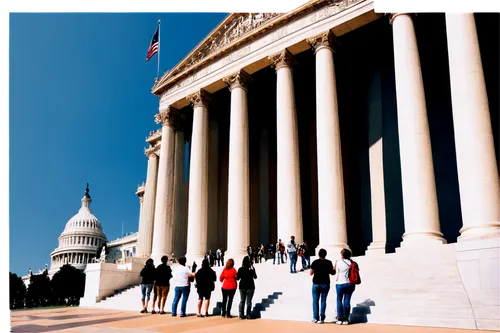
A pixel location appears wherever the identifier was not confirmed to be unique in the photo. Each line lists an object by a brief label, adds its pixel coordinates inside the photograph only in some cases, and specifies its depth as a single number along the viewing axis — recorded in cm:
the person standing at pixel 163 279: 2108
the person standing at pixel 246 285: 1817
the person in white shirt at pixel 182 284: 1942
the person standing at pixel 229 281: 1850
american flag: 4756
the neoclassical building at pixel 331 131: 2556
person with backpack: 1562
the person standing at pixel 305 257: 2758
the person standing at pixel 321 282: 1602
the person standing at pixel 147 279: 2236
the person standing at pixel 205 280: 1898
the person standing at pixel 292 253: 2653
